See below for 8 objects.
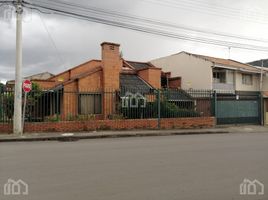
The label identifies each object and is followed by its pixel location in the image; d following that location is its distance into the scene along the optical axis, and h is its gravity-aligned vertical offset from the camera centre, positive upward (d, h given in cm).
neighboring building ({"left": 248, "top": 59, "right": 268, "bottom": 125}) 1635 +268
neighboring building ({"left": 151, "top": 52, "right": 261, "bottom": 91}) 2023 +347
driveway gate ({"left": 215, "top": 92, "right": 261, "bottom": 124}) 1460 -18
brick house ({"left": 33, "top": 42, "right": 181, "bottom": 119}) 1158 +150
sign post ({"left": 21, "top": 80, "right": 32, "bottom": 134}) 961 +94
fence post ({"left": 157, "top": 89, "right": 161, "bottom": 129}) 1228 -15
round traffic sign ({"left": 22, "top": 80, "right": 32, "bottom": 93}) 960 +99
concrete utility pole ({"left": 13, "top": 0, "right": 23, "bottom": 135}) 980 +122
